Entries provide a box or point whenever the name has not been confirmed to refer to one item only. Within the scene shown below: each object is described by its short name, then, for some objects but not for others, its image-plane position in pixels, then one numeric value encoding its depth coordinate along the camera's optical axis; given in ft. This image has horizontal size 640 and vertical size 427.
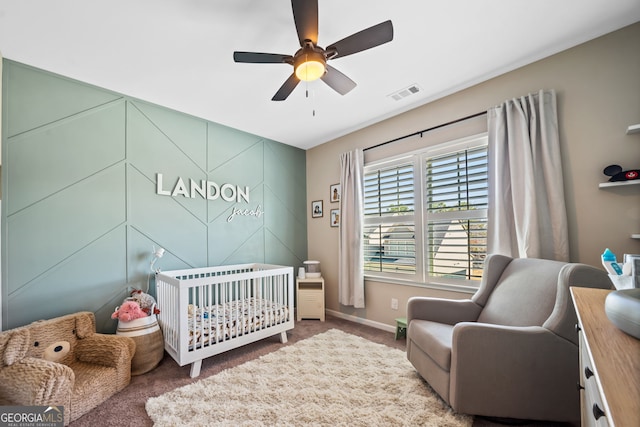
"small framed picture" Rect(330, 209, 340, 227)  12.04
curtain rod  8.02
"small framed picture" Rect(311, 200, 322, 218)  12.91
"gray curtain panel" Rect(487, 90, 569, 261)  6.37
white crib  6.81
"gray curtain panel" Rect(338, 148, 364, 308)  10.70
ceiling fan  4.57
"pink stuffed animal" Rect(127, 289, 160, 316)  7.53
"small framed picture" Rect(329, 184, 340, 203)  12.06
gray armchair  4.66
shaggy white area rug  5.13
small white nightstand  11.24
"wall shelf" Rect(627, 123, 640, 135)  5.33
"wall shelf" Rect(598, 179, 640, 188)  5.42
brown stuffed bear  4.95
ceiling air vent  8.21
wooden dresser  1.39
